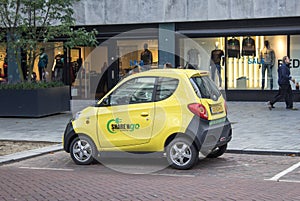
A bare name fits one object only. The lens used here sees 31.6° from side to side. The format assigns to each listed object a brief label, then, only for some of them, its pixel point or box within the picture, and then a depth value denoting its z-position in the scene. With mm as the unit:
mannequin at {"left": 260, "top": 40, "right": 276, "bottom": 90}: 21375
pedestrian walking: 17828
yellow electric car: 8906
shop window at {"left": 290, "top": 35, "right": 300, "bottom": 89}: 20859
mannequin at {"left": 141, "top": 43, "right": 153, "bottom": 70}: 23062
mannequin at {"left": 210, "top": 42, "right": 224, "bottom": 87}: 22094
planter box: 17034
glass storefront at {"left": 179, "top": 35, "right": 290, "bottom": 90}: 21328
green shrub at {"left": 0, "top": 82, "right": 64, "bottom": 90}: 17250
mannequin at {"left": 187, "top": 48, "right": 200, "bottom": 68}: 22509
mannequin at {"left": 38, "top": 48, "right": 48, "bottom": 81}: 24433
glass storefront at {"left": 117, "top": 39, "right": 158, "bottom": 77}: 22953
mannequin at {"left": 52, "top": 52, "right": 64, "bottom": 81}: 24406
